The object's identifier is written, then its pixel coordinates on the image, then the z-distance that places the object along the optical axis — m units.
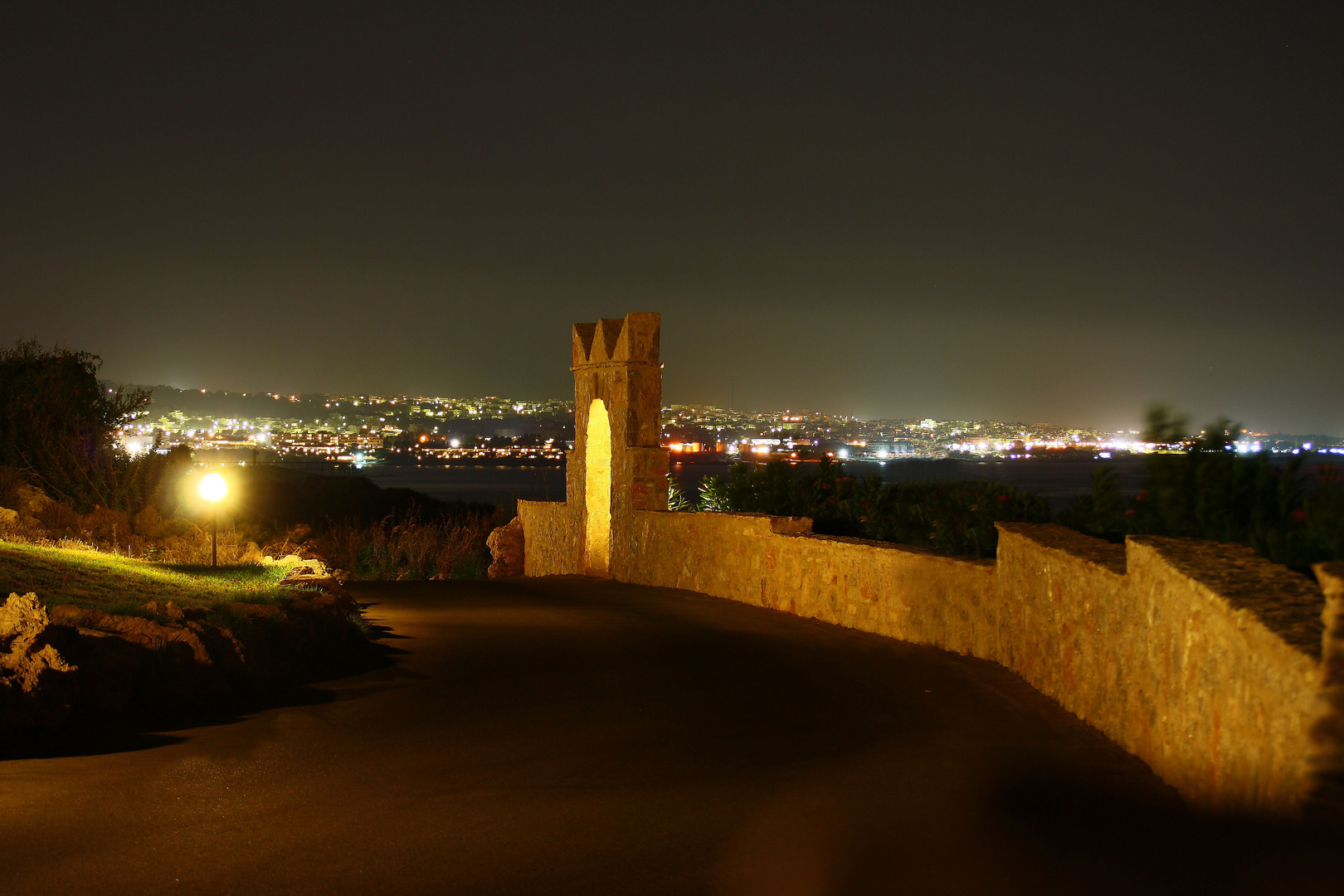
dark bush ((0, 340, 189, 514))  21.09
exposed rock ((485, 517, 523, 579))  22.69
